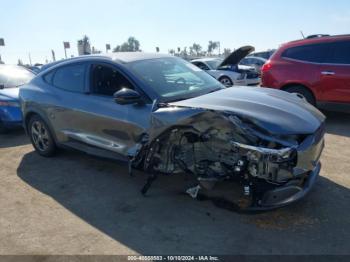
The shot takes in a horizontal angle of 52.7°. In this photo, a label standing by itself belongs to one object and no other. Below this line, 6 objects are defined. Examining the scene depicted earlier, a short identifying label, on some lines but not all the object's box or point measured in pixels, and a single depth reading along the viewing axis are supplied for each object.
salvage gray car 3.38
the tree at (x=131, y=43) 95.50
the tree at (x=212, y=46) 96.15
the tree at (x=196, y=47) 98.94
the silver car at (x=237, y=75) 13.44
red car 7.19
